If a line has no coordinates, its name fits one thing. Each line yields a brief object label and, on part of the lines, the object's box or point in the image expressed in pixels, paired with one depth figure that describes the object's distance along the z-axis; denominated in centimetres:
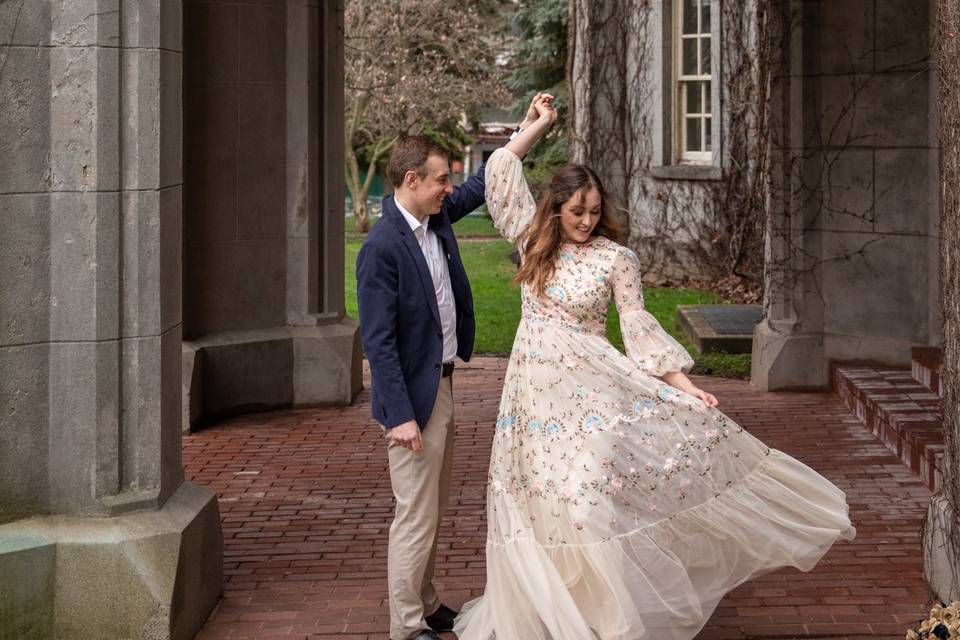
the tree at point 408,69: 2888
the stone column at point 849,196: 1072
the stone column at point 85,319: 531
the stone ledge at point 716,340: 1341
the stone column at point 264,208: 1050
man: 538
